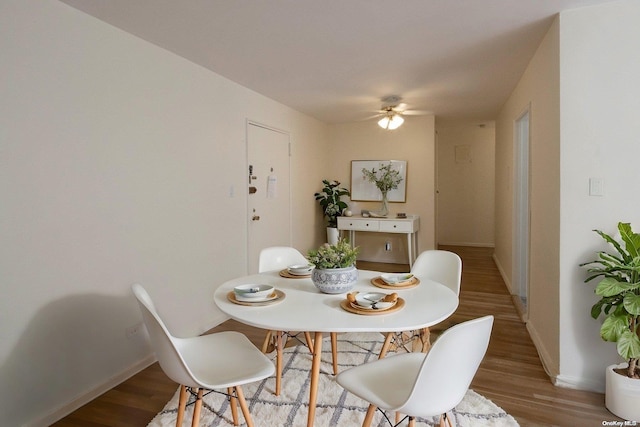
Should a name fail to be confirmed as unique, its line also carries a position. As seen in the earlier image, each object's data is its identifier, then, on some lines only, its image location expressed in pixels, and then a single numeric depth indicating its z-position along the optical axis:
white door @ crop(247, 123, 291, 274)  3.91
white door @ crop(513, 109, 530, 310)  3.81
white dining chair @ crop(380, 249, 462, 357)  2.38
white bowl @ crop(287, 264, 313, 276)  2.24
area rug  1.92
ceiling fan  4.33
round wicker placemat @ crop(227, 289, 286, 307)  1.69
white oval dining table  1.44
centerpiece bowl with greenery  1.80
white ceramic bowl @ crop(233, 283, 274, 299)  1.74
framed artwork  5.72
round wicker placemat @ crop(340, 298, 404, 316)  1.54
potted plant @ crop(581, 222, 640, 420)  1.87
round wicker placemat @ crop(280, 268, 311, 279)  2.21
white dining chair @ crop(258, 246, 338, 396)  2.46
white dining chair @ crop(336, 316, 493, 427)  1.20
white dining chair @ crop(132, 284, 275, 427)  1.42
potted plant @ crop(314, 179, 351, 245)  5.57
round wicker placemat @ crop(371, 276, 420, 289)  1.95
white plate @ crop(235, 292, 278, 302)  1.71
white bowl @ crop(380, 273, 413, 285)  1.99
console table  5.12
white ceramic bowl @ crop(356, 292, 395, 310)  1.58
